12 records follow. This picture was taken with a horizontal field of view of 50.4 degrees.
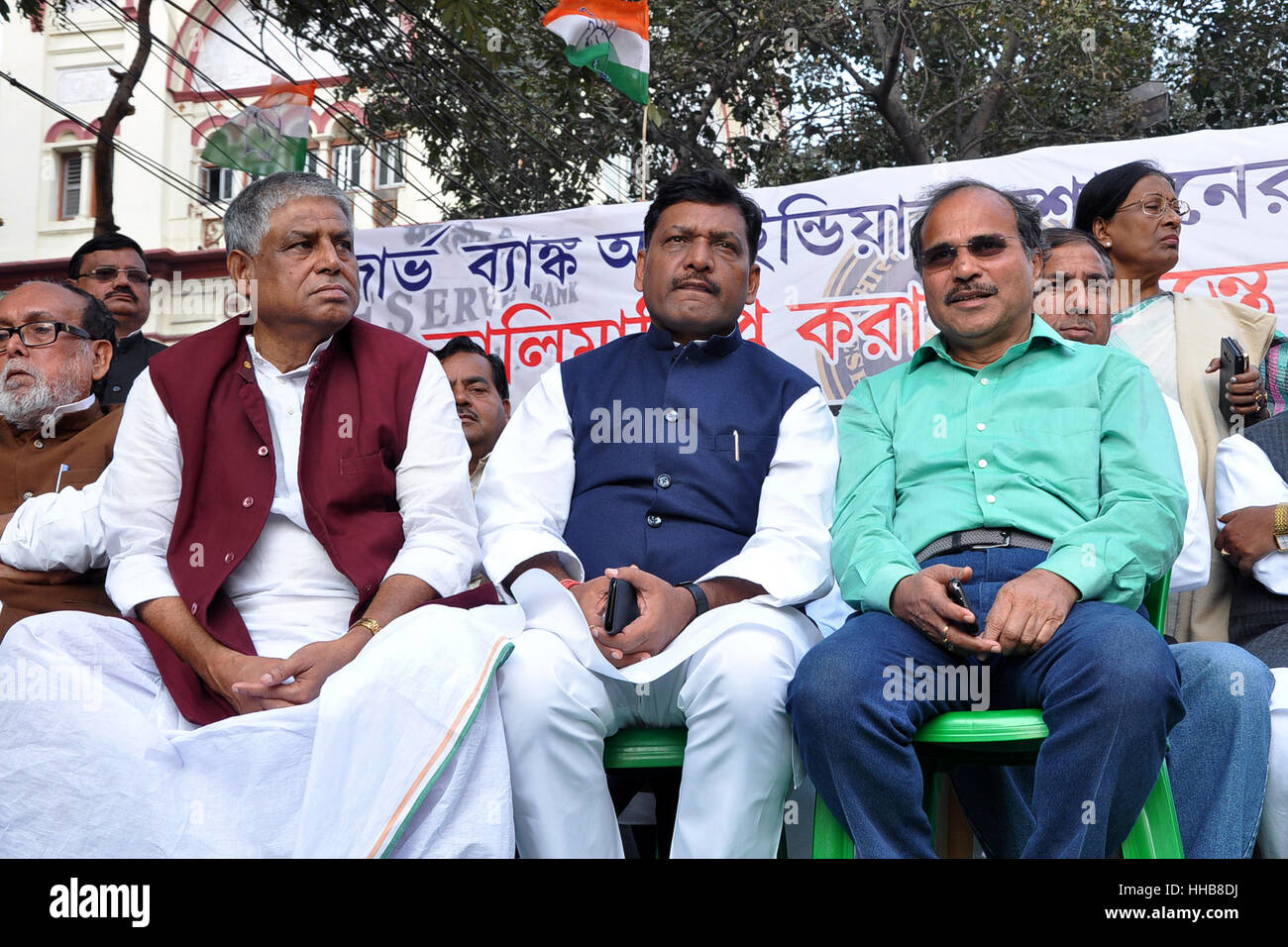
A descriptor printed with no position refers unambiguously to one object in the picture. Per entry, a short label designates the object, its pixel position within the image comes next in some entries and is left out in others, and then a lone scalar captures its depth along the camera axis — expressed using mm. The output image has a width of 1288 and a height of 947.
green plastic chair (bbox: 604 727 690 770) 2826
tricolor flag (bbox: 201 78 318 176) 9211
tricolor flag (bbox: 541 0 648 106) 7652
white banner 5672
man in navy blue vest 2693
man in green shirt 2520
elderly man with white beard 3848
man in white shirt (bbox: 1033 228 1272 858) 2721
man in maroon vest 2607
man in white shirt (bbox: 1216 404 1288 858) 3412
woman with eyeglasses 4215
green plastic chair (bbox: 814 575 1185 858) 2590
